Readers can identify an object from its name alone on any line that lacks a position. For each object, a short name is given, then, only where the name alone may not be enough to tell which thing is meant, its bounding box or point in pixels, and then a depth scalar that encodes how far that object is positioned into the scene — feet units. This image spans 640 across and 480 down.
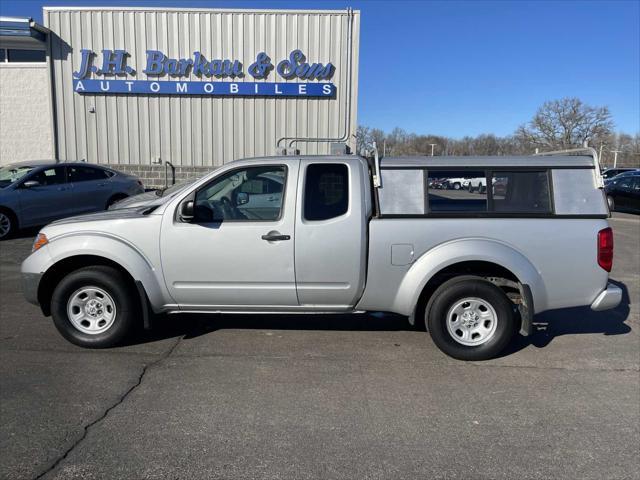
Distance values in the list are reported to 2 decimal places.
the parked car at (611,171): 96.43
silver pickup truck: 14.55
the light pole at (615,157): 177.39
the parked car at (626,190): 55.62
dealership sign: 50.62
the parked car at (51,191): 33.12
